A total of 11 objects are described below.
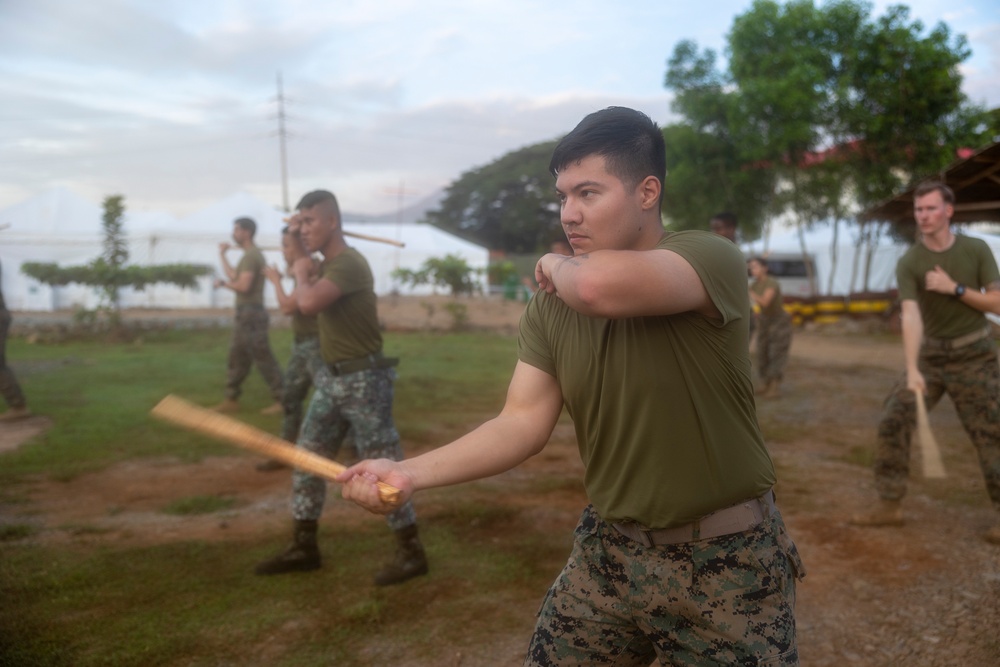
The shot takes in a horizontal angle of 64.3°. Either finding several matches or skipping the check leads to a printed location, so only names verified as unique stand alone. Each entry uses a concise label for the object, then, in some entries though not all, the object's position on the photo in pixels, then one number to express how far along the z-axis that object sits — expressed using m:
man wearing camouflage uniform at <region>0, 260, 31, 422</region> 8.58
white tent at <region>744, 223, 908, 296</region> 25.91
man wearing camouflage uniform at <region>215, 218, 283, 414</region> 8.91
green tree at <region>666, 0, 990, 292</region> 20.05
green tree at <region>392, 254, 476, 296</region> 22.59
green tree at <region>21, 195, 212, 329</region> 18.11
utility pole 39.03
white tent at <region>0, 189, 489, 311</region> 23.66
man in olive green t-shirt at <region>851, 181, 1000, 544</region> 4.96
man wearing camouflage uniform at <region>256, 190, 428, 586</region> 4.58
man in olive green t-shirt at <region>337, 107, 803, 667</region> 2.03
